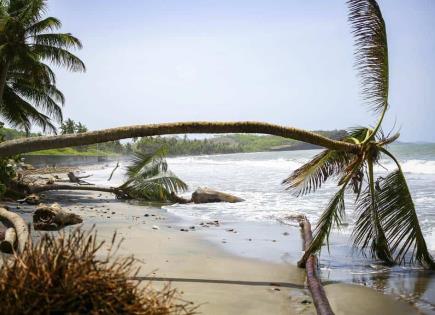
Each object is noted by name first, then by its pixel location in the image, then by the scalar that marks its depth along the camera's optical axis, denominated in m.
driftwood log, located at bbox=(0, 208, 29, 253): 6.71
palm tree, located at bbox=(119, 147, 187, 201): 18.00
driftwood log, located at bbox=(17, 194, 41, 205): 15.18
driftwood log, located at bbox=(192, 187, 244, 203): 17.59
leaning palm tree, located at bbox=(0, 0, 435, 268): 6.76
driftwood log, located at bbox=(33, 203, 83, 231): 9.35
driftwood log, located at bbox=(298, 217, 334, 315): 4.95
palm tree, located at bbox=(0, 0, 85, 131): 20.30
